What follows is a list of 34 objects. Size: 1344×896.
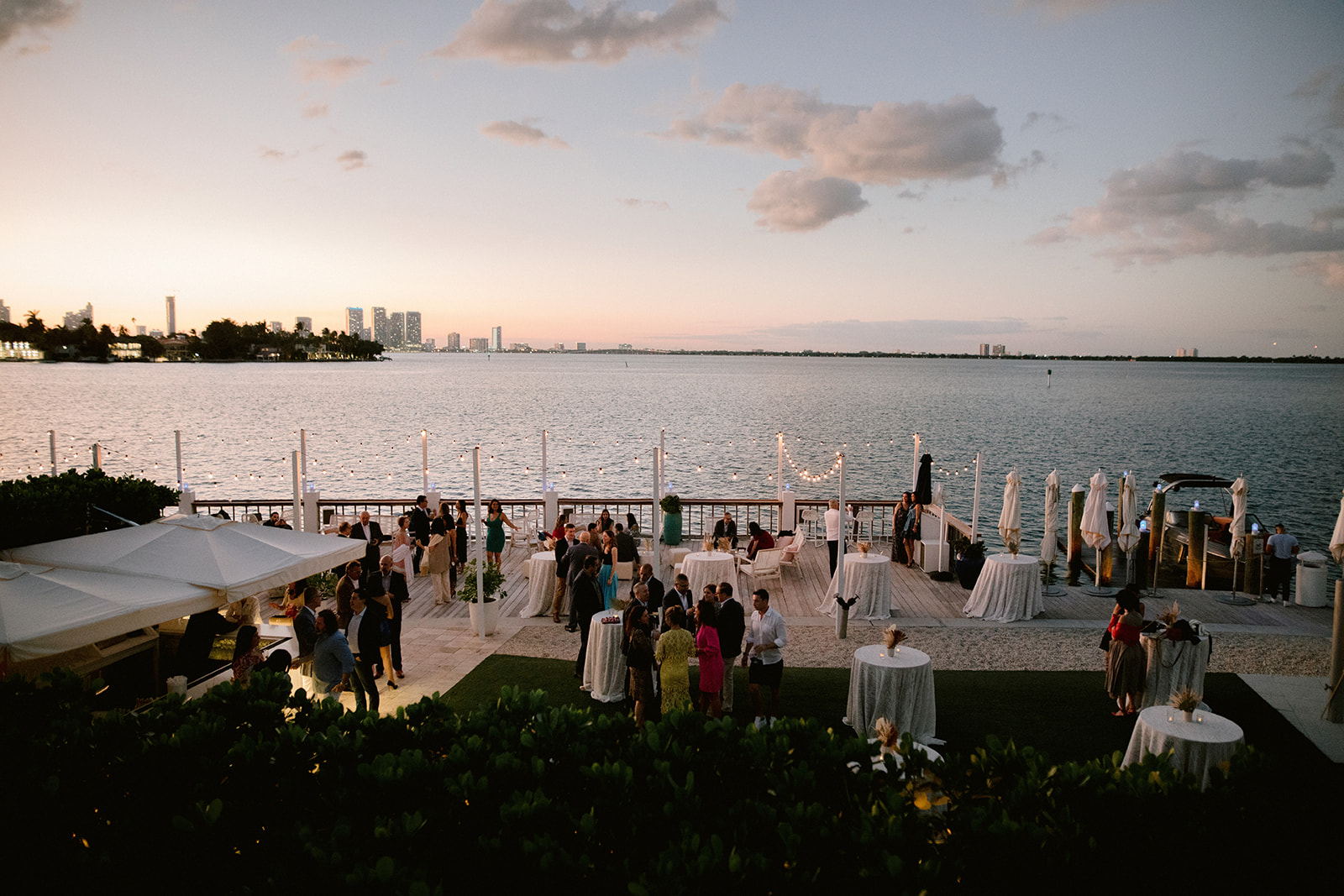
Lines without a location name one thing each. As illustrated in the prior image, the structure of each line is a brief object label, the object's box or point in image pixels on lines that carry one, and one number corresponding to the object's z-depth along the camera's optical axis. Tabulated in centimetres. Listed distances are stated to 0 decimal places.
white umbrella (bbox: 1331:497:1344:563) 1103
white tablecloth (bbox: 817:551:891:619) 1241
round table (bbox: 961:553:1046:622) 1229
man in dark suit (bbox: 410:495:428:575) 1470
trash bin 1306
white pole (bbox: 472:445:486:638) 1092
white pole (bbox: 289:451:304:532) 1494
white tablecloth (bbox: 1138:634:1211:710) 841
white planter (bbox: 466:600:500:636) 1146
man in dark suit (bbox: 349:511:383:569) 1223
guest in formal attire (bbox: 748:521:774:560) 1476
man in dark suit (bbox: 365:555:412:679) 860
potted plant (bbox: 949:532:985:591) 1384
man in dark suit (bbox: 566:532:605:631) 1064
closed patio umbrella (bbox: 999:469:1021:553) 1377
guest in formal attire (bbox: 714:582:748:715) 812
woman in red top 830
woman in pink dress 773
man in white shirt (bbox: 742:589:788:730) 794
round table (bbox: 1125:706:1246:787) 598
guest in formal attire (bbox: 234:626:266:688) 752
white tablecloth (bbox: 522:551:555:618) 1273
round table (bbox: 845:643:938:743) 775
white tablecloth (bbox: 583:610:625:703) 905
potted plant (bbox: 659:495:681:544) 1728
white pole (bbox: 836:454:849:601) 1120
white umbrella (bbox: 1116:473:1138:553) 1358
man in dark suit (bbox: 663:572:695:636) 901
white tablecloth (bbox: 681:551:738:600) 1289
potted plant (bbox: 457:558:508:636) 1147
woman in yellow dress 735
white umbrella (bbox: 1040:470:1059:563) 1456
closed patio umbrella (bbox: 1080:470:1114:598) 1365
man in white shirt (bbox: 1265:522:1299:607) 1360
